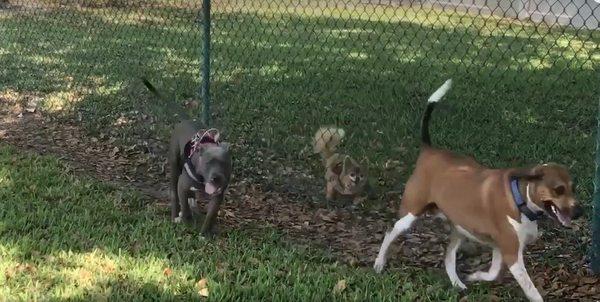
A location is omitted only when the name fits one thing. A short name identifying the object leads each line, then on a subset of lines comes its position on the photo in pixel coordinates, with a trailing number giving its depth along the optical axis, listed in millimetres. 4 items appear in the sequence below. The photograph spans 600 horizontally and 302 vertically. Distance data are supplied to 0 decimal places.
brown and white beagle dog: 3359
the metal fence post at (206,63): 5680
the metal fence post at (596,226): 4105
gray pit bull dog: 4355
